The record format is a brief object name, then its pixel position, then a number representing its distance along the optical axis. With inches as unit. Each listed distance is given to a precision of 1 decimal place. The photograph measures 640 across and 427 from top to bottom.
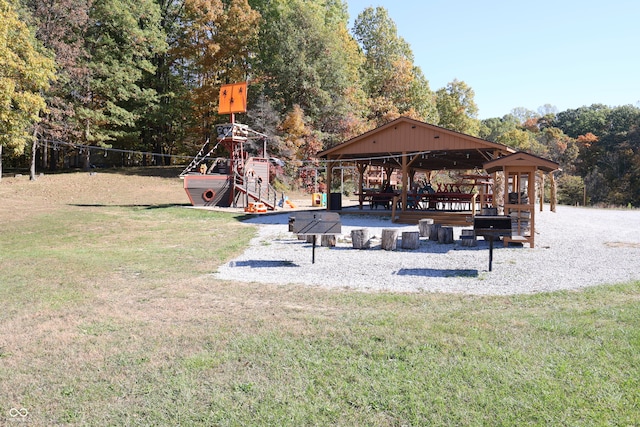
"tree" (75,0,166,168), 1234.0
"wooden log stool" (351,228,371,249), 418.3
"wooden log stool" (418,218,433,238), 477.3
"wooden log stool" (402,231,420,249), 416.8
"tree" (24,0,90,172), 1129.4
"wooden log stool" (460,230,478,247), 429.7
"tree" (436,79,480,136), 1999.3
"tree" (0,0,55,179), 707.4
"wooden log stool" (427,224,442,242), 461.4
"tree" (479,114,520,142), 2522.1
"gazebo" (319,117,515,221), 623.8
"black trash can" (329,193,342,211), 768.9
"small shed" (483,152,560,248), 418.9
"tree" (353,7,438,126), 1603.1
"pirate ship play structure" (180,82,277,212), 854.5
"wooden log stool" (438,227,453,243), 445.1
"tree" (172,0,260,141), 1322.6
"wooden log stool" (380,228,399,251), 413.1
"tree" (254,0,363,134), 1284.4
